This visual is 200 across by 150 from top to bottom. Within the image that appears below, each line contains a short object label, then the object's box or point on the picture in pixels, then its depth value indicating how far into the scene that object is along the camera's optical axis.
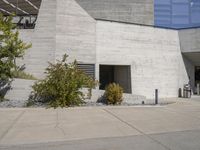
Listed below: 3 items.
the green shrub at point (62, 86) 14.55
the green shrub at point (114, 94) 15.75
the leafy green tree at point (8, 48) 15.23
